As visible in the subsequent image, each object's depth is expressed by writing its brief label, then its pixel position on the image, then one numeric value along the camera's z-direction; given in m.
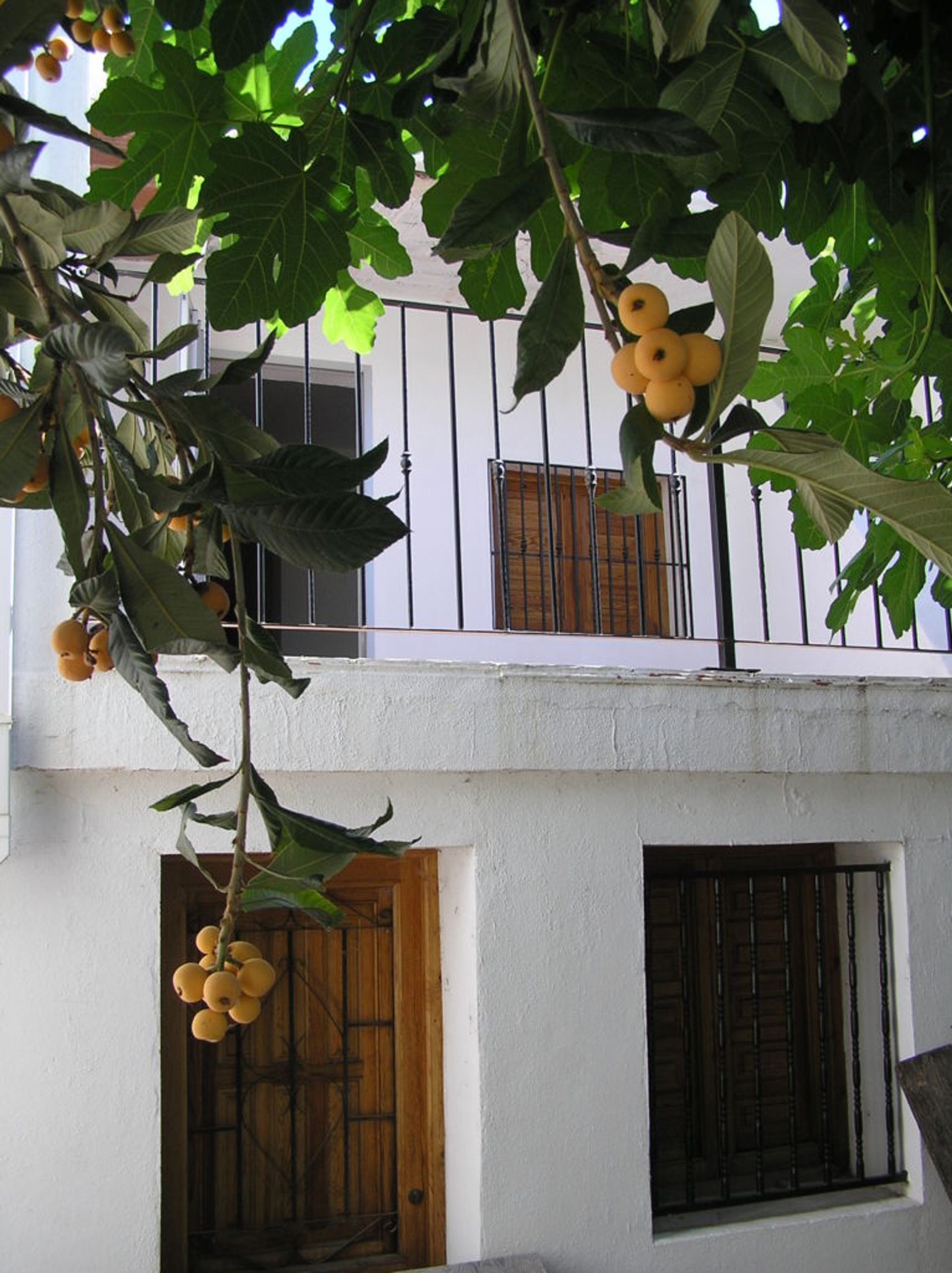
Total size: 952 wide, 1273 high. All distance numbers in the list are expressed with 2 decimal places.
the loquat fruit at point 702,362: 0.85
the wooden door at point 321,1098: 3.58
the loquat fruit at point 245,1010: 1.16
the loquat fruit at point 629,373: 0.86
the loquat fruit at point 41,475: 1.19
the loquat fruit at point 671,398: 0.84
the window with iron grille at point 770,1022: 4.10
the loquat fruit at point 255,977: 1.17
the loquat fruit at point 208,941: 1.22
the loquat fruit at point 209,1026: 1.16
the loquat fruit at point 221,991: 1.15
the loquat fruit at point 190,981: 1.18
